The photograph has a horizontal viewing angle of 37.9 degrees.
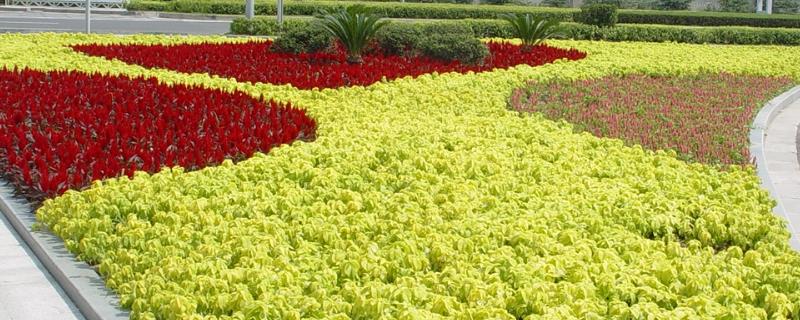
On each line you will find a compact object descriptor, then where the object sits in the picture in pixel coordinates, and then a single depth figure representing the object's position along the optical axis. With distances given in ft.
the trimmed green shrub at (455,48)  50.44
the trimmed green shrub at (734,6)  143.84
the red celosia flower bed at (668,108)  31.94
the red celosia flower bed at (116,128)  25.81
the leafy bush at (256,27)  74.84
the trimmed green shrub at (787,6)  149.38
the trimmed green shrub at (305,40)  50.85
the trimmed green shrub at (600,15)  82.38
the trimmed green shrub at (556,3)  146.20
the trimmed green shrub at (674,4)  144.46
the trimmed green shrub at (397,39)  52.11
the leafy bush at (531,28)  59.36
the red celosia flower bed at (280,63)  43.14
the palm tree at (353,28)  49.11
